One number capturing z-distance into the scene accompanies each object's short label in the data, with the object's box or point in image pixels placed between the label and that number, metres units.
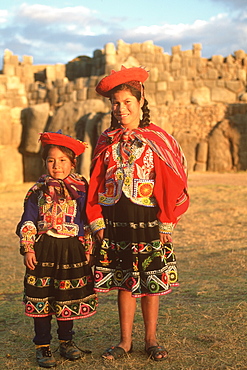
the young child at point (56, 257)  3.18
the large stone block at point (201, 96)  21.08
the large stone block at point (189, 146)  18.28
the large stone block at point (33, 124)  18.09
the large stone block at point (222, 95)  21.56
